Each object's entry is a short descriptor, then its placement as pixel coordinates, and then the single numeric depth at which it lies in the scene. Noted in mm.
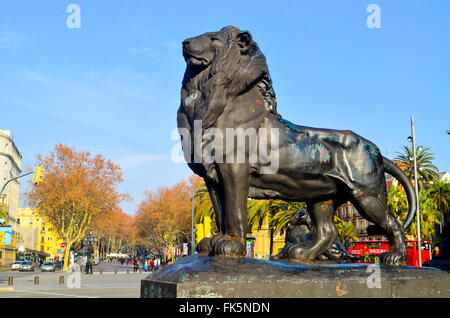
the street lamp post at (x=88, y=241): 50062
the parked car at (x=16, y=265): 49809
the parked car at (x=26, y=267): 49375
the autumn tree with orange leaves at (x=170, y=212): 53753
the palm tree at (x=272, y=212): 25750
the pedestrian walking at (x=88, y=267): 41034
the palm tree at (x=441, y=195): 36250
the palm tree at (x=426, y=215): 31094
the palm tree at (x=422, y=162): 42188
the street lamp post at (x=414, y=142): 23422
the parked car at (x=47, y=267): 47500
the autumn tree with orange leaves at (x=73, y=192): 38406
